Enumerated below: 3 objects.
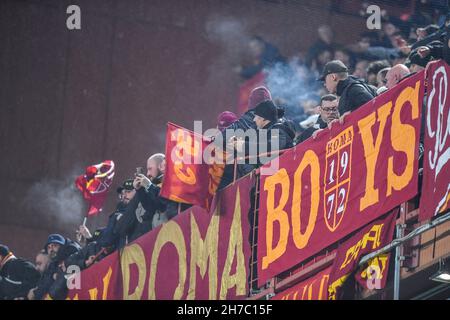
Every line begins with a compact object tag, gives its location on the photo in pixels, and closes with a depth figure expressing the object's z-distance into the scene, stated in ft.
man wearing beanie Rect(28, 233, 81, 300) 89.92
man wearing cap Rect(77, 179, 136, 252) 82.84
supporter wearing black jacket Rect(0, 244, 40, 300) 95.04
